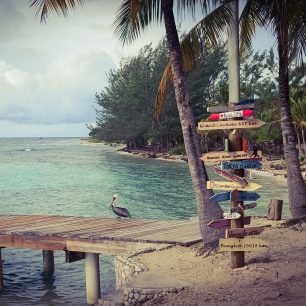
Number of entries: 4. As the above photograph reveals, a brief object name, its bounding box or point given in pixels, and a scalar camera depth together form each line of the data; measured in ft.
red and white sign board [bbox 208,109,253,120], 30.37
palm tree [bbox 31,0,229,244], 35.83
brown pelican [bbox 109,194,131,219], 48.91
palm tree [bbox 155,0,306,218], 38.50
